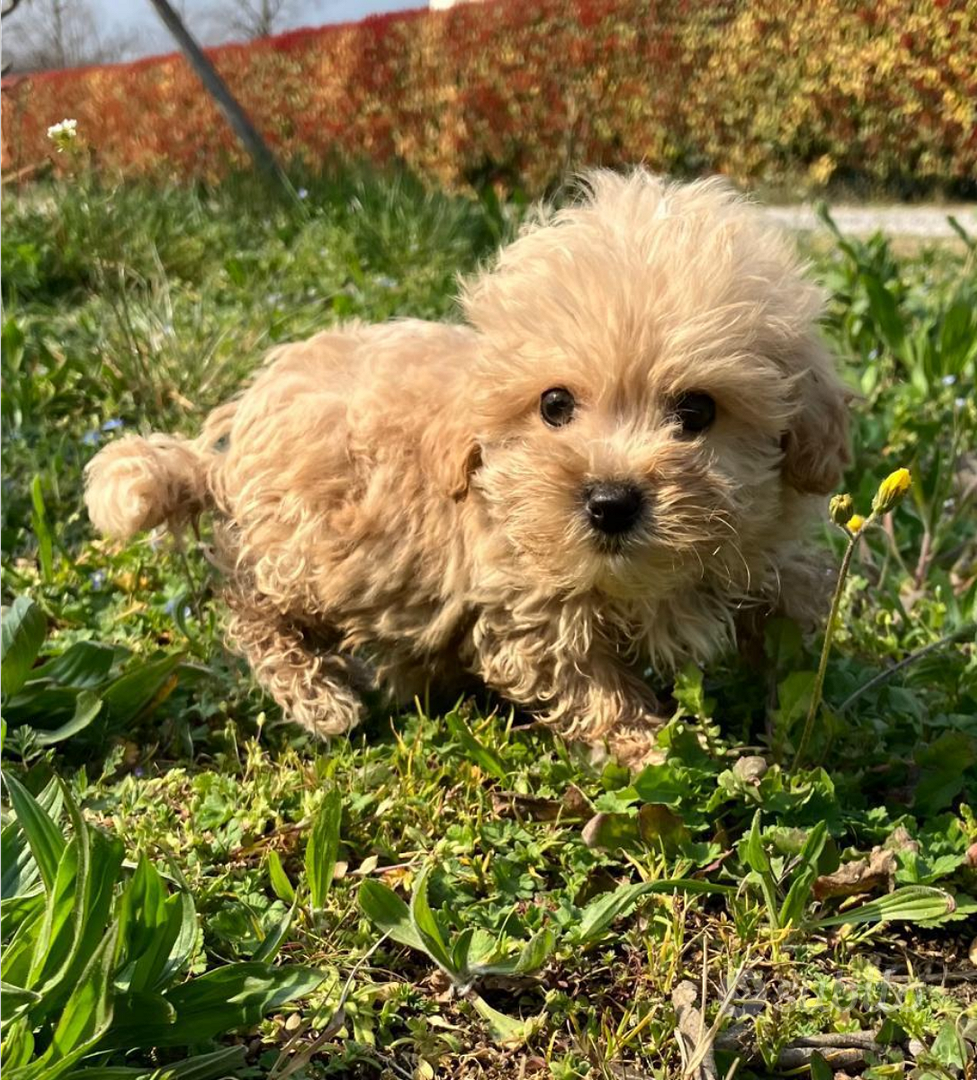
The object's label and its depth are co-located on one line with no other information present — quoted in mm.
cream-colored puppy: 300
